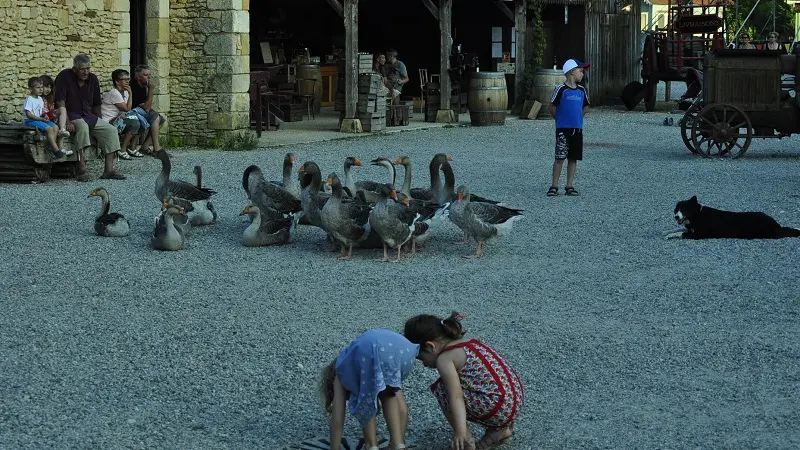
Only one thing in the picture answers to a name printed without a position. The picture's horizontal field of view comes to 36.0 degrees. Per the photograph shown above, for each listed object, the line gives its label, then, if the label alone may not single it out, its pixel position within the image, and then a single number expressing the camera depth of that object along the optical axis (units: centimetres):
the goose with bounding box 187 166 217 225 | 1209
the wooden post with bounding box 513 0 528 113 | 2683
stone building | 1816
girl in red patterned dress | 550
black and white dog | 1124
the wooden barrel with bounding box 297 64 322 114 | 2558
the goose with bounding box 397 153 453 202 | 1188
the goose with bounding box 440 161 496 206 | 1162
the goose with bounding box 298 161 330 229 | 1109
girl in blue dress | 538
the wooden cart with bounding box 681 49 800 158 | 1773
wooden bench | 1472
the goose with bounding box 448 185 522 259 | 1046
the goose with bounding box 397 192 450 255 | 1061
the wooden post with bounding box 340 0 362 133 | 2212
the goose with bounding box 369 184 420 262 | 1016
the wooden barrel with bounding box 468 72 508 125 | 2392
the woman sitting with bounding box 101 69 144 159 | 1675
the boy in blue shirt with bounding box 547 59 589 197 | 1421
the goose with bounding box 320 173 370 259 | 1039
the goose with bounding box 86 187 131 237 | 1148
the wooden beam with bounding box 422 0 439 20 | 2412
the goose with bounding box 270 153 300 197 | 1211
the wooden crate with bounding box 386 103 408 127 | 2392
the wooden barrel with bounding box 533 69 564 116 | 2617
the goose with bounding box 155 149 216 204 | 1216
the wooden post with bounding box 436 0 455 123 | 2425
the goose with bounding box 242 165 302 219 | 1155
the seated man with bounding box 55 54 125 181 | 1530
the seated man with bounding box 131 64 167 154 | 1741
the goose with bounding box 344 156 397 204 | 1184
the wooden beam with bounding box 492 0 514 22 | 2652
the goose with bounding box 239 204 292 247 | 1111
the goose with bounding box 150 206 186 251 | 1080
